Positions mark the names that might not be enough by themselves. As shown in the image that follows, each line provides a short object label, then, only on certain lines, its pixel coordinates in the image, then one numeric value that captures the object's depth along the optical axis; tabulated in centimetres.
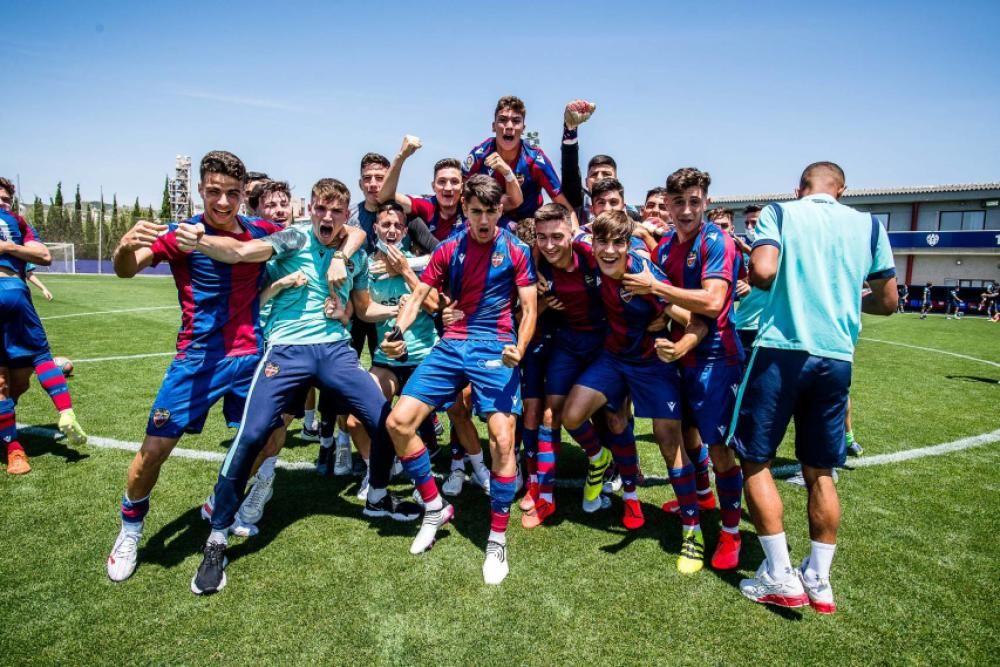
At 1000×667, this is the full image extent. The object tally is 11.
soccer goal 4312
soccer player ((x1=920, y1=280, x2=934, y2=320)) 3225
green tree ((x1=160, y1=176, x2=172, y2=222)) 6999
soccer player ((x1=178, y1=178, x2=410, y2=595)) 367
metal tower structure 6694
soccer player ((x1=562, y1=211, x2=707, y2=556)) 393
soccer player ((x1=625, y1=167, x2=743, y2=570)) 379
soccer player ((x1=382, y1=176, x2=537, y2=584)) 400
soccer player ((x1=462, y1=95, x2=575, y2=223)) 523
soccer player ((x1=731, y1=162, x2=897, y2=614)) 331
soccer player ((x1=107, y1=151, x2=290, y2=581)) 358
